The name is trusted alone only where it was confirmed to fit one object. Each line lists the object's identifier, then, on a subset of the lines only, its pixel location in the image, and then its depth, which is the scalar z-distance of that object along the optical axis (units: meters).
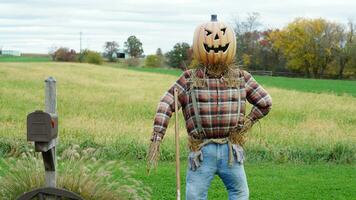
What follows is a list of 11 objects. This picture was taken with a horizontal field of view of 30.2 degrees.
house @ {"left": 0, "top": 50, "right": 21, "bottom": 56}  96.31
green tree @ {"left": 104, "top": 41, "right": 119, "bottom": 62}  98.31
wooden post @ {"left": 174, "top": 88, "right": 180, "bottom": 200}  4.77
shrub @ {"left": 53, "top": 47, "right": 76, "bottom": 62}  94.25
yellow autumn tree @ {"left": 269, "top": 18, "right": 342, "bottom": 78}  77.00
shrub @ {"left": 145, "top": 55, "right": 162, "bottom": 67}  99.91
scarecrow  4.79
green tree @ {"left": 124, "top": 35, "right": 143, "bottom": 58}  92.15
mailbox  4.83
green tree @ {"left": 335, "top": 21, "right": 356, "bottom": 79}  69.50
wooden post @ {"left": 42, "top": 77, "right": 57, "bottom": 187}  5.09
